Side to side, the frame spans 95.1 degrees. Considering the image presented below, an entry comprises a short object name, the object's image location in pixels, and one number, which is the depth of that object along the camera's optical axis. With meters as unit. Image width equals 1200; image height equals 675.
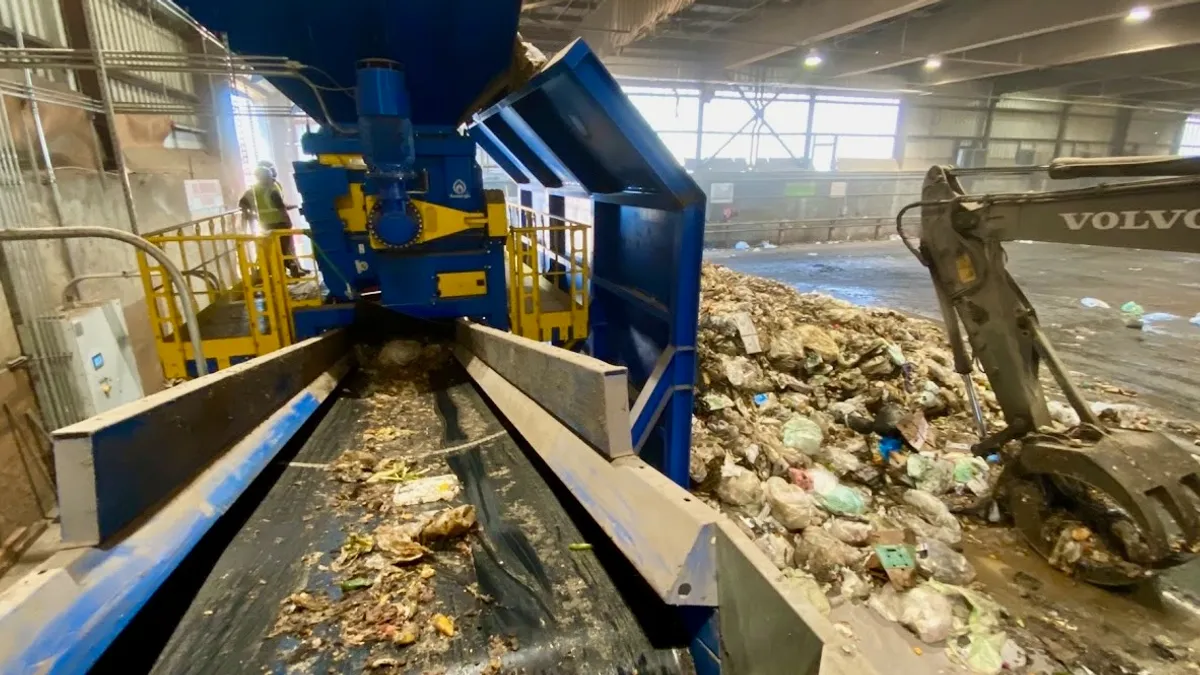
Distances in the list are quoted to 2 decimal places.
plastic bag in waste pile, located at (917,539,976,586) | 3.16
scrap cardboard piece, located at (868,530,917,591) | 3.04
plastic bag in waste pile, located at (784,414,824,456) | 4.37
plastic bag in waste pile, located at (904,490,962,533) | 3.61
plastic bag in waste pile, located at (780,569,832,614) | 2.91
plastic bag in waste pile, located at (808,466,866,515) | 3.67
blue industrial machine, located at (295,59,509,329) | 3.22
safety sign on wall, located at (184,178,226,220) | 7.60
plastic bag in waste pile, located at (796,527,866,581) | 3.16
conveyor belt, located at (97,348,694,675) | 1.24
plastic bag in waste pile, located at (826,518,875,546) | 3.38
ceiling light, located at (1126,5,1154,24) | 7.89
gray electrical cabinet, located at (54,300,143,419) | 4.23
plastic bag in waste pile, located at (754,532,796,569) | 3.25
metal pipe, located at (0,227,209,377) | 2.88
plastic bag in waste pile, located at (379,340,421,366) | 3.42
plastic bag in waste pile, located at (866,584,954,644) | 2.77
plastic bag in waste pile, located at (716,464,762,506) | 3.73
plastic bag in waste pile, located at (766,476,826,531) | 3.50
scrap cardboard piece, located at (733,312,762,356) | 5.41
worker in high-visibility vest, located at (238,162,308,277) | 6.60
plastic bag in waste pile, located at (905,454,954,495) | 4.03
